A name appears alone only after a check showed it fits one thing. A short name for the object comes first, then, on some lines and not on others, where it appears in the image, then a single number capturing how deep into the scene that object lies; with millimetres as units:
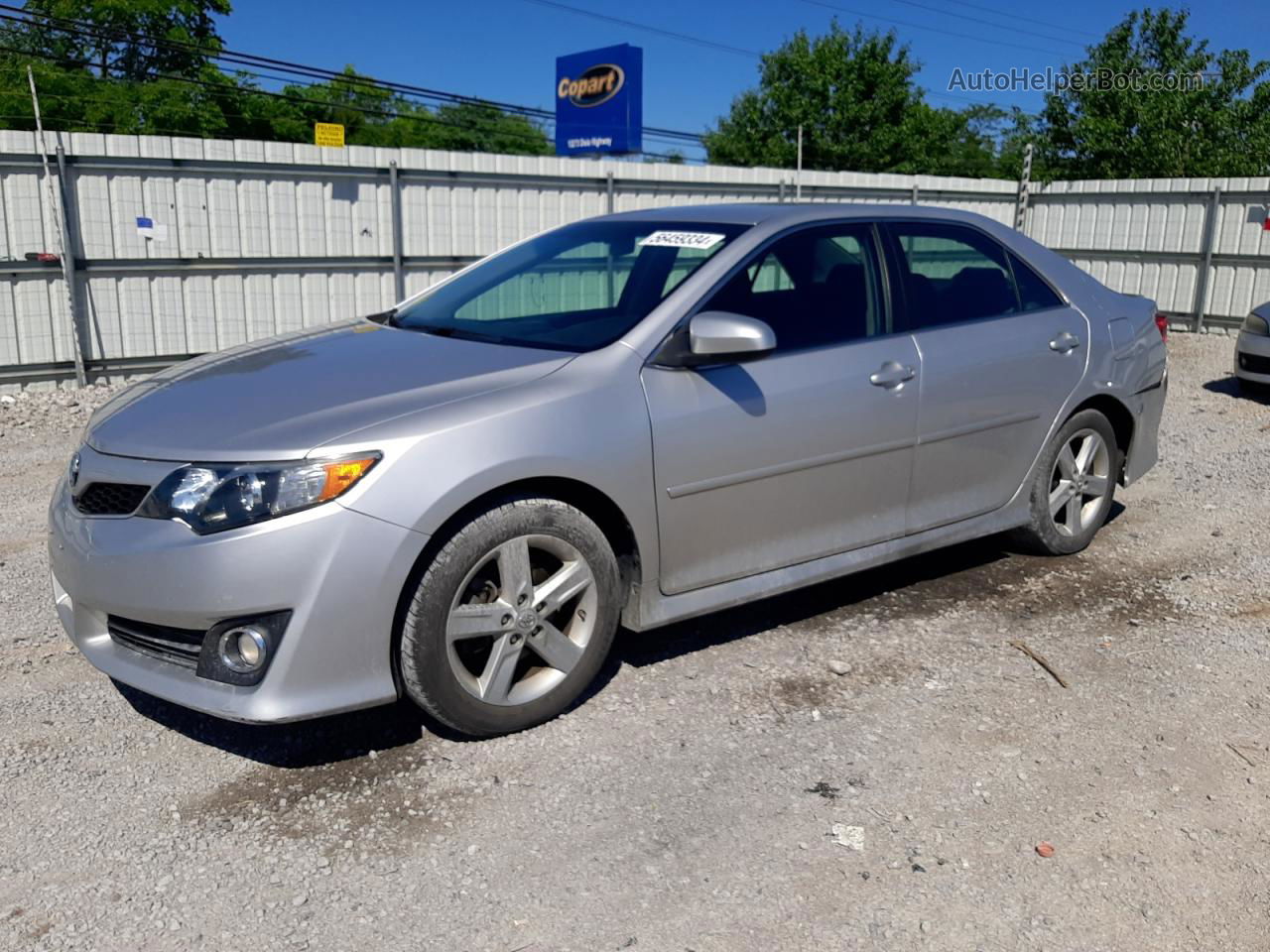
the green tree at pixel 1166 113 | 28641
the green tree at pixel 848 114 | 37750
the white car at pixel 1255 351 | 10250
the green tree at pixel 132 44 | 38062
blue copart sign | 29094
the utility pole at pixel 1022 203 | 17125
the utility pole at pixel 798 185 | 14852
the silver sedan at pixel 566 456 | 3041
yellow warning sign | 12898
